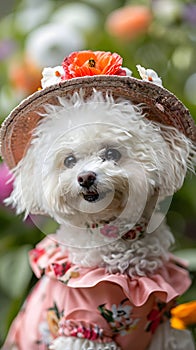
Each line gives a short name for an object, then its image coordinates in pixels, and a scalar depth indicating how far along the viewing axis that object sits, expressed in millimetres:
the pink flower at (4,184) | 1532
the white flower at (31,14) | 1953
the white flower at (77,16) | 1874
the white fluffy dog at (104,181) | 1254
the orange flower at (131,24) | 1795
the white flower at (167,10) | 1772
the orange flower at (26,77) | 1704
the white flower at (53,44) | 1675
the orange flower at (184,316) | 1326
